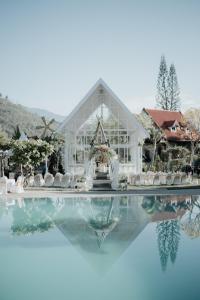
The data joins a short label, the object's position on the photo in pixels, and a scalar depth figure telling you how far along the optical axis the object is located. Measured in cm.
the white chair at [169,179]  2562
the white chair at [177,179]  2580
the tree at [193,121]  3996
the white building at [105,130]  2916
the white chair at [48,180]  2516
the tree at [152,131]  3469
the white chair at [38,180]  2511
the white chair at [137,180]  2563
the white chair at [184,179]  2604
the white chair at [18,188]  2177
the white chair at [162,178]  2603
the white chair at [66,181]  2455
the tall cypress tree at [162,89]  4991
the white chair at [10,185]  2199
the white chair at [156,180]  2583
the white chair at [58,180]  2467
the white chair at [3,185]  2109
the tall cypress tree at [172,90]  4978
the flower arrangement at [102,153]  2564
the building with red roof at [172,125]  4003
